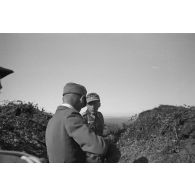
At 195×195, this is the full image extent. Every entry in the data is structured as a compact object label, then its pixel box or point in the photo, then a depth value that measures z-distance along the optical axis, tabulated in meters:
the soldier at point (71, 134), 2.47
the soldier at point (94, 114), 4.68
